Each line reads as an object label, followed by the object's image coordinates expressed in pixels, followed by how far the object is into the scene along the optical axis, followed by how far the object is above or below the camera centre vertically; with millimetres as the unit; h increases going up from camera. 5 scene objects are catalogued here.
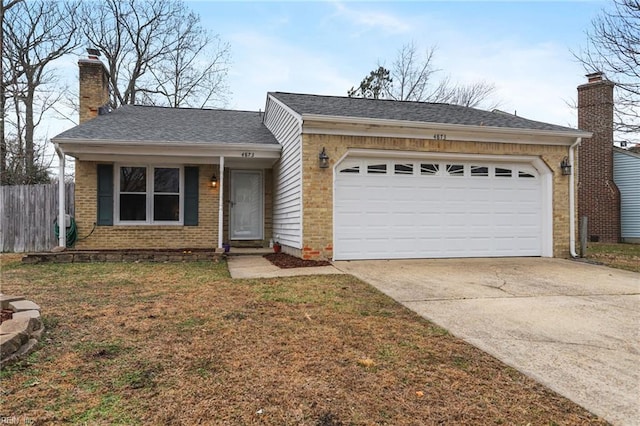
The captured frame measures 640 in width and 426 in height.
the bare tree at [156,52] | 21562 +9483
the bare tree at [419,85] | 25812 +8814
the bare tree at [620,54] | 12539 +5637
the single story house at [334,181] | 8305 +895
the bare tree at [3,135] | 16672 +3448
